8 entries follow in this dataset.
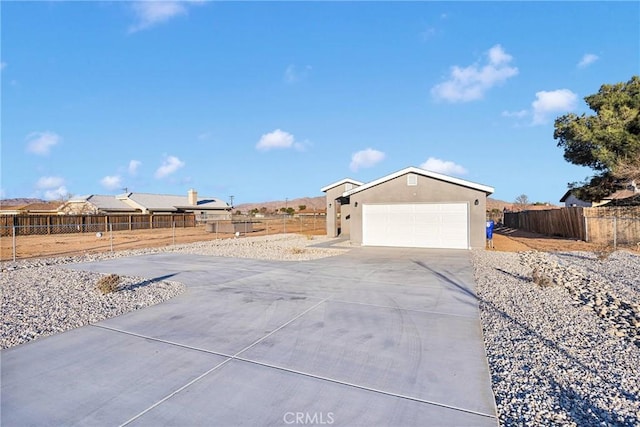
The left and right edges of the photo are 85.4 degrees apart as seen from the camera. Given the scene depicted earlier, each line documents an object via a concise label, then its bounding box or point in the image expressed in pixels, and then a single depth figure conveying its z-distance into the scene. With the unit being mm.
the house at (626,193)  17312
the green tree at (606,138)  16297
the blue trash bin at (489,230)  17297
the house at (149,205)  39494
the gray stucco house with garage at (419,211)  15125
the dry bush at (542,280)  7605
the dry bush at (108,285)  7047
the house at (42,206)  68406
